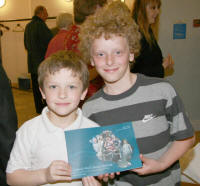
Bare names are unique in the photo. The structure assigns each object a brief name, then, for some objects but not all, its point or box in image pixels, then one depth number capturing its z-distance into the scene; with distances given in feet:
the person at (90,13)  7.70
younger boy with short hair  4.05
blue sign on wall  12.75
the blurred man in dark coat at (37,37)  15.66
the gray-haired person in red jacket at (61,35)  8.71
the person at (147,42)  9.04
